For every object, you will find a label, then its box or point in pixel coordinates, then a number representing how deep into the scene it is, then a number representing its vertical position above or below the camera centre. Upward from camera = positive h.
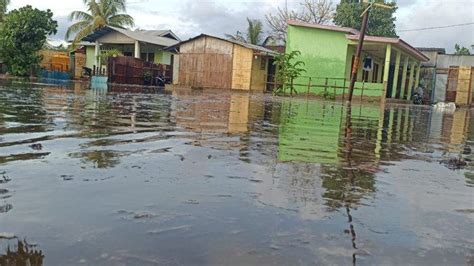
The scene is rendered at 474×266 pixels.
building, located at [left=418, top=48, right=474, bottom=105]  27.94 +0.99
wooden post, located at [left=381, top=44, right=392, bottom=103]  23.84 +0.93
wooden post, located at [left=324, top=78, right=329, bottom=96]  25.50 -0.06
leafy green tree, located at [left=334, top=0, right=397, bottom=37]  44.41 +6.54
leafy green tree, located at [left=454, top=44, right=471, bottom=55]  49.60 +4.66
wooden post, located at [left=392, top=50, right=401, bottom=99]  25.49 +0.87
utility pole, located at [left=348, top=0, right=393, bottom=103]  20.00 +2.24
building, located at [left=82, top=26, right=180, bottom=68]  35.38 +2.22
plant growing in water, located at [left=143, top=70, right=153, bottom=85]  34.38 -0.26
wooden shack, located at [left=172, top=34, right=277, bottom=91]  30.22 +0.93
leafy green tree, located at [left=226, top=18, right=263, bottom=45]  43.56 +4.46
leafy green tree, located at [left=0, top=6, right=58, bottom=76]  32.59 +2.06
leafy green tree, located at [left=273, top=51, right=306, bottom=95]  26.34 +0.72
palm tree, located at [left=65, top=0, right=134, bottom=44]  40.03 +4.52
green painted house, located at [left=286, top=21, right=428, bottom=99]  25.61 +1.84
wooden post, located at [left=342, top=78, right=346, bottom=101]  25.47 -0.32
